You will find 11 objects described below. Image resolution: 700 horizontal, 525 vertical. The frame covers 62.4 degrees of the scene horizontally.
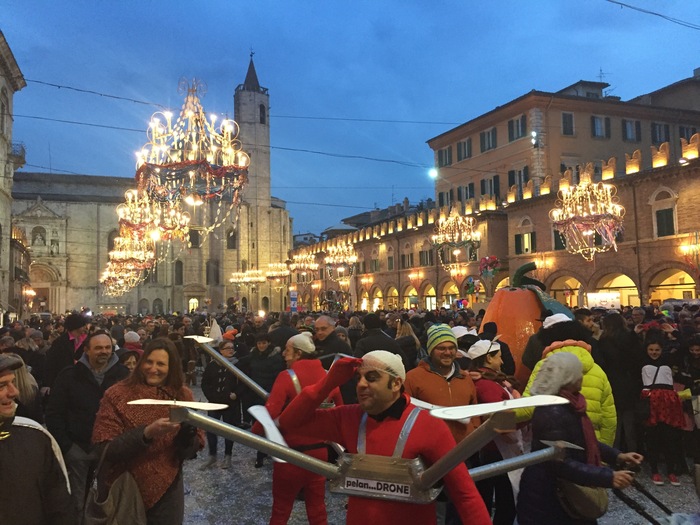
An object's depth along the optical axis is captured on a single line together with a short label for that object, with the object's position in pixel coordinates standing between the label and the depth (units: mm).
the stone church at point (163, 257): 52875
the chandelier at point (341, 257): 32344
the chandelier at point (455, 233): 26770
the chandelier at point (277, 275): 39531
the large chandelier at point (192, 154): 13664
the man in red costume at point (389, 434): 2324
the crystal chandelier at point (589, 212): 20031
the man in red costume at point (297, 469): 4152
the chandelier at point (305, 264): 34625
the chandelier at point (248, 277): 45094
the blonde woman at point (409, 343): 7645
